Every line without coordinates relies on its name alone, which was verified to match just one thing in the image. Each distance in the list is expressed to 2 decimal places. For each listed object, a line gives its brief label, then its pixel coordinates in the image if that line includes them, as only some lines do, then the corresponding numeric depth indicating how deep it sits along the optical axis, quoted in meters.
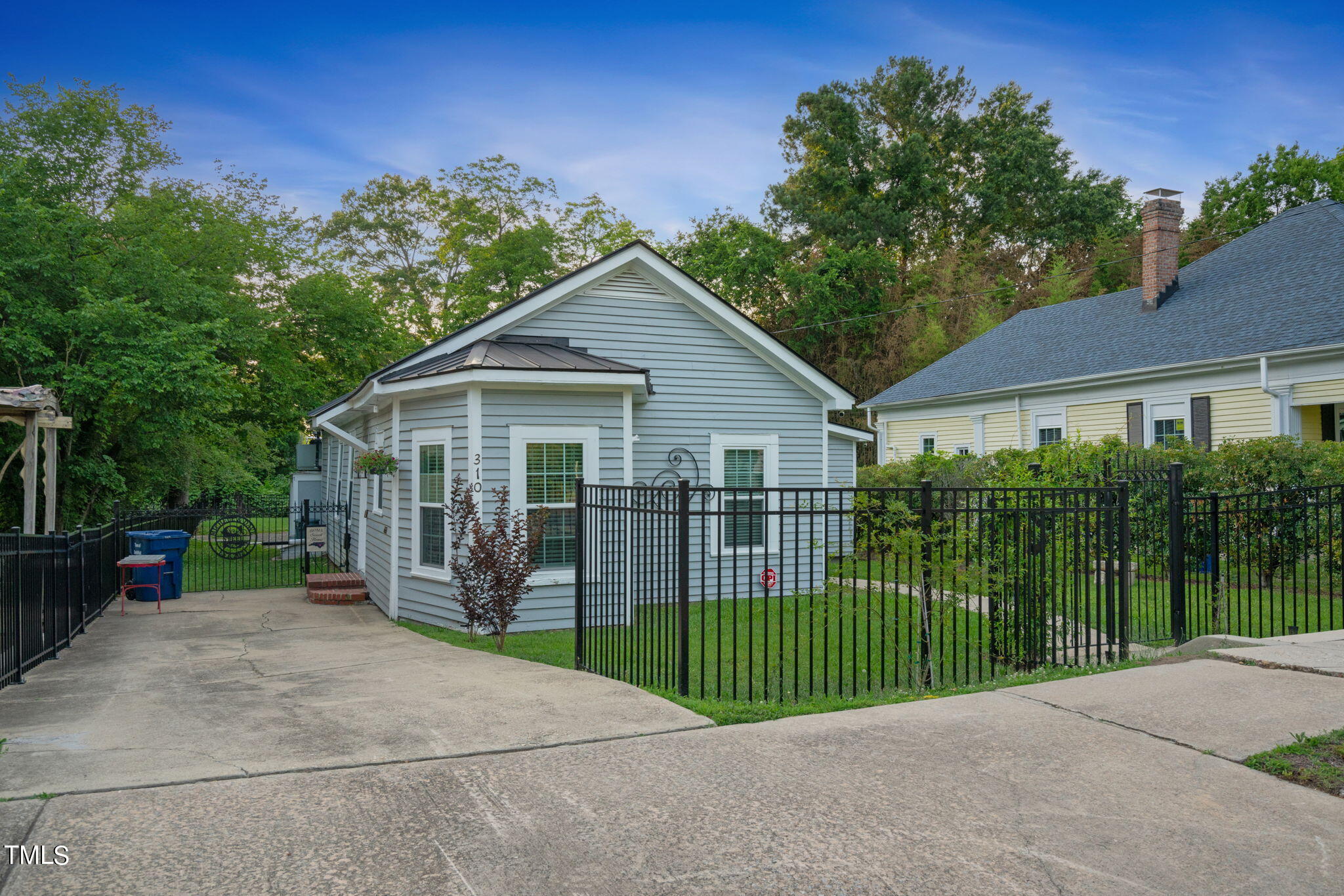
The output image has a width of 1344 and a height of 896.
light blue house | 10.41
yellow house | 16.14
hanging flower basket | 11.30
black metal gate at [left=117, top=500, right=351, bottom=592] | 15.91
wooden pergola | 10.37
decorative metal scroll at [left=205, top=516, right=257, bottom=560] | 18.56
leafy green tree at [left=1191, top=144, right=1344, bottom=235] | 33.94
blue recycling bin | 13.94
